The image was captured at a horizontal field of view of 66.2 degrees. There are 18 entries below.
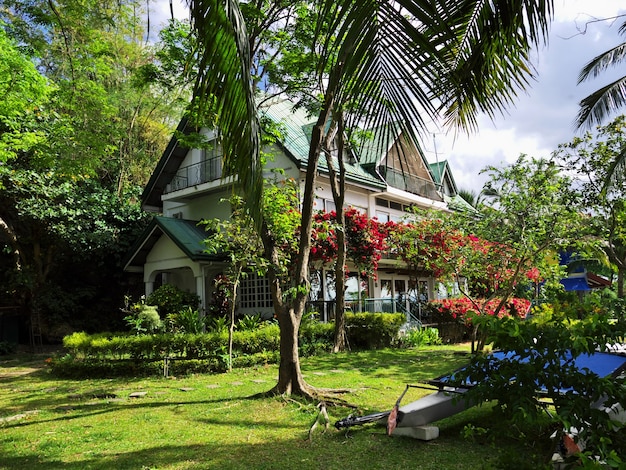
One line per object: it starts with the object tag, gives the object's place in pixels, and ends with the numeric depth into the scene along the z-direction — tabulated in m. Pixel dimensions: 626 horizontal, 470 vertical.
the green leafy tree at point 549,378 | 2.64
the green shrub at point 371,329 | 16.12
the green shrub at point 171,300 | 17.02
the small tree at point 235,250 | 11.10
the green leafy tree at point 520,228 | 12.32
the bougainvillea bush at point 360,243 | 16.77
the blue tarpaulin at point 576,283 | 36.20
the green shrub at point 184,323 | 13.59
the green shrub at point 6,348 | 16.97
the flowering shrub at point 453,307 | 19.10
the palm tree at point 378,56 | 2.33
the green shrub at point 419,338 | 16.91
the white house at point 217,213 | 18.17
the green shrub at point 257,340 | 12.36
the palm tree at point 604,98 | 12.60
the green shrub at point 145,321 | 12.68
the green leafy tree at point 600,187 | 13.76
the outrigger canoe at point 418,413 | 6.14
